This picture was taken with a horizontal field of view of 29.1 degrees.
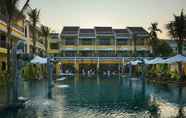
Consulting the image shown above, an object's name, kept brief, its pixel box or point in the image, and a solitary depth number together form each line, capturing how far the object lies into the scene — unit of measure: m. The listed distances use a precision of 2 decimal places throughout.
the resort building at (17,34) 36.81
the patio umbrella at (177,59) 29.53
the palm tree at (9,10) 24.70
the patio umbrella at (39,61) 32.16
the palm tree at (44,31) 57.16
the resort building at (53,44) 78.97
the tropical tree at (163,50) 64.88
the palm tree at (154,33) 59.53
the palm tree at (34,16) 43.88
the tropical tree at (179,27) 34.72
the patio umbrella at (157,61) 36.62
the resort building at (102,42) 75.94
